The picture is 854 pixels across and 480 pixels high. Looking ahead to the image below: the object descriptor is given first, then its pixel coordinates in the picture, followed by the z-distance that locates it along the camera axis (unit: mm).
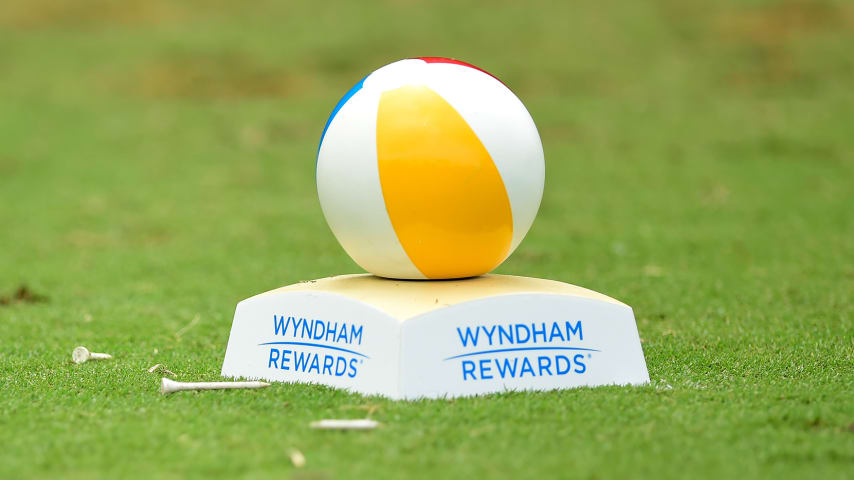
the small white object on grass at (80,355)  5590
